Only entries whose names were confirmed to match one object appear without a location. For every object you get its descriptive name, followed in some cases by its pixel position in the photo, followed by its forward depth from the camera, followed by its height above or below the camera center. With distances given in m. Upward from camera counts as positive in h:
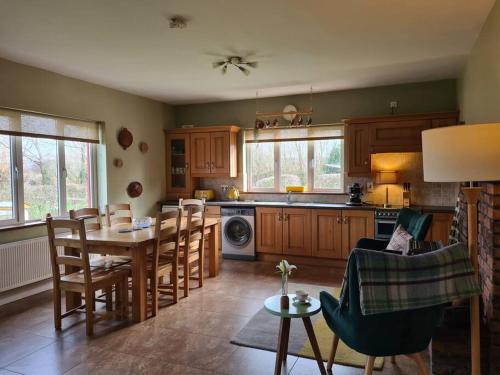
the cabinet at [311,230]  4.99 -0.73
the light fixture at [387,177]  5.15 +0.00
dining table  3.23 -0.63
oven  4.75 -0.57
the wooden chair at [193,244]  4.00 -0.74
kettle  6.12 -0.23
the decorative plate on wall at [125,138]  5.32 +0.64
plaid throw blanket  1.79 -0.51
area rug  2.65 -1.29
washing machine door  5.55 -0.79
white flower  2.49 -0.61
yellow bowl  5.80 -0.16
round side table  2.29 -0.94
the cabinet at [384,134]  4.77 +0.59
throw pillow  3.01 -0.53
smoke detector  2.83 +1.25
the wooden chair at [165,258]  3.48 -0.81
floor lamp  1.78 +0.08
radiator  3.74 -0.85
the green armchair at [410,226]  2.89 -0.41
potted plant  2.37 -0.66
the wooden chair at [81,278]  3.04 -0.84
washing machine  5.53 -0.80
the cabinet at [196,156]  6.01 +0.42
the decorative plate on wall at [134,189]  5.54 -0.11
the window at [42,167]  3.94 +0.19
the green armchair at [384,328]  1.91 -0.80
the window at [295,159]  5.71 +0.33
